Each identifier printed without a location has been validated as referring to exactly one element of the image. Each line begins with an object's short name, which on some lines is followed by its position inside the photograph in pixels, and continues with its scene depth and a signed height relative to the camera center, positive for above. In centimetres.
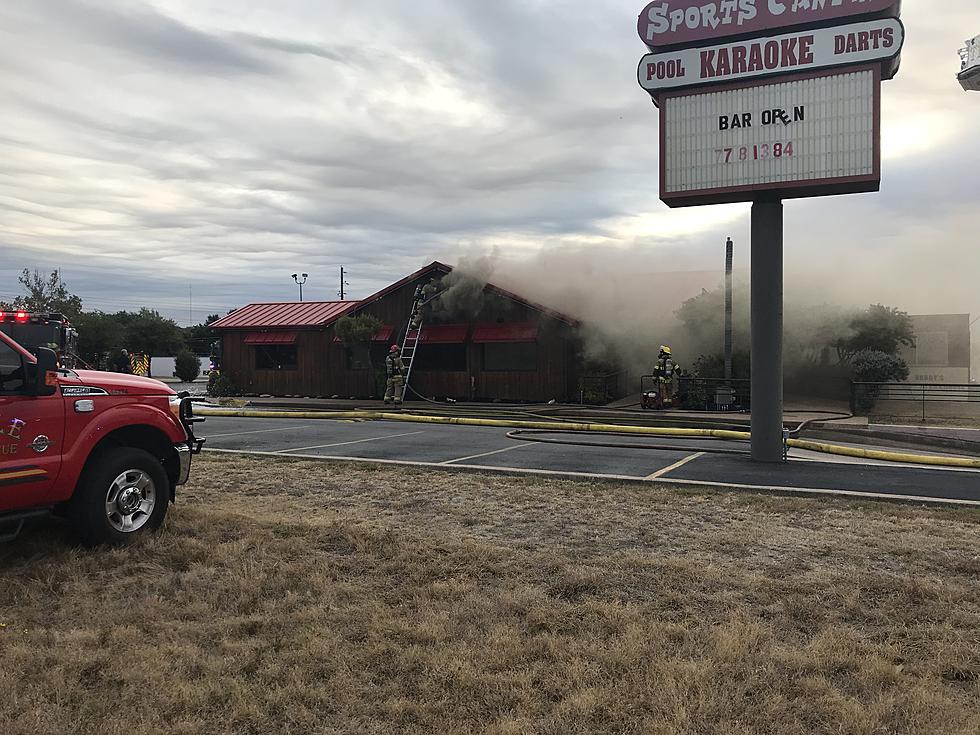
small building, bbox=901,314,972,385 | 2539 +95
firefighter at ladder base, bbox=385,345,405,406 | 2312 -9
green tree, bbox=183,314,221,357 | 6916 +352
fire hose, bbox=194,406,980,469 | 1080 -118
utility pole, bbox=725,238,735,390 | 2052 +210
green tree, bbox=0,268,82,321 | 4781 +534
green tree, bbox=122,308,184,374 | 5022 +294
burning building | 2323 +95
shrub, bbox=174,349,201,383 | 3594 +31
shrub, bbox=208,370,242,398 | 2817 -59
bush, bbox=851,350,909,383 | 2127 +23
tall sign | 1039 +430
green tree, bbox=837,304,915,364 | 2334 +151
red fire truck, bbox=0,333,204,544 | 497 -61
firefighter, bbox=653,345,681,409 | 2044 +7
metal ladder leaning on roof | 2481 +166
